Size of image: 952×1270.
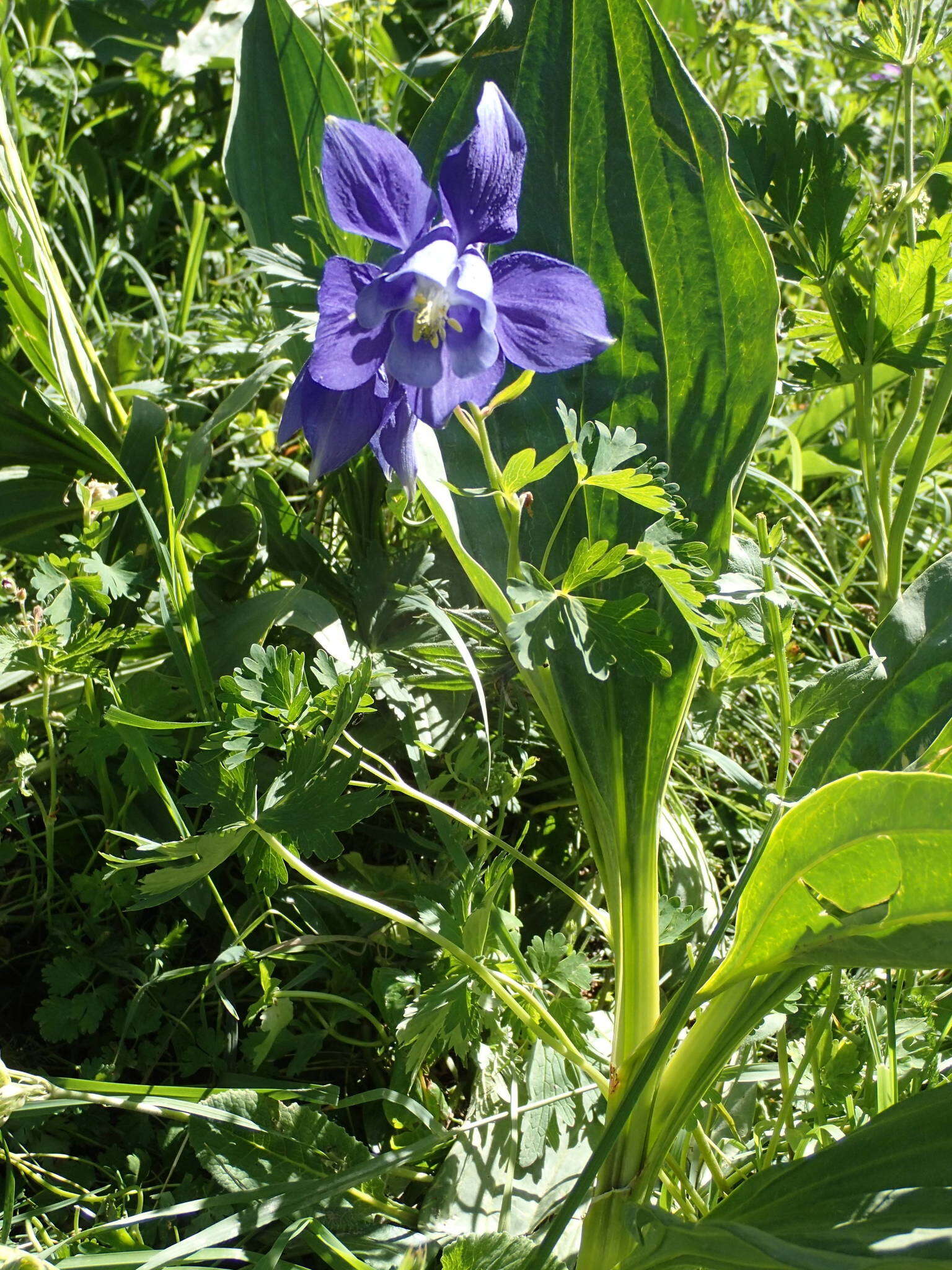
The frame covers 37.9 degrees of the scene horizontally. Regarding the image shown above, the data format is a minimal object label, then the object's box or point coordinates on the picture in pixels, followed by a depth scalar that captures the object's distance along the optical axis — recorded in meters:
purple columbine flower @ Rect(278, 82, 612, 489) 0.30
